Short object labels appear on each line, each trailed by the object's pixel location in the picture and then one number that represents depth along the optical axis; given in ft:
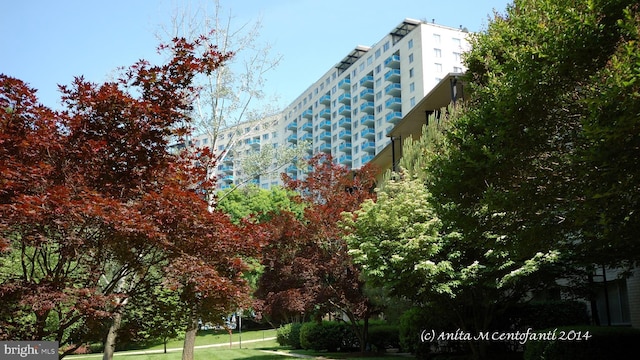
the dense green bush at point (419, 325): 61.00
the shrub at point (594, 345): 40.09
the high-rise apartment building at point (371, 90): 248.52
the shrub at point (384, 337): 82.53
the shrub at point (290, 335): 106.42
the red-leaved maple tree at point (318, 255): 75.41
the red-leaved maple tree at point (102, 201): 25.39
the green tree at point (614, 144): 21.89
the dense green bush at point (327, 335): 89.71
